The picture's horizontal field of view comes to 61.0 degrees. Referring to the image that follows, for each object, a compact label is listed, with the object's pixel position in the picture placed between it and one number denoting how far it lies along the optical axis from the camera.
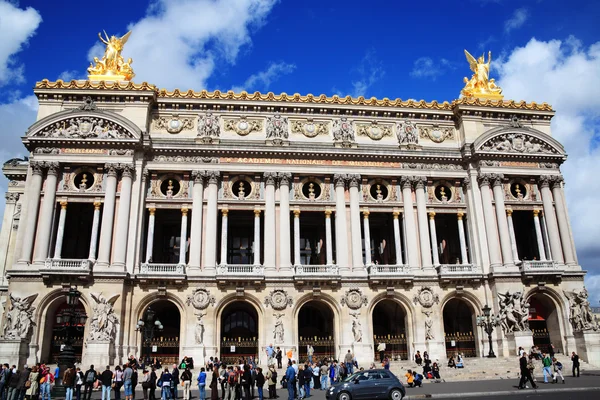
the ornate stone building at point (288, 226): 35.91
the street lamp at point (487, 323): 35.16
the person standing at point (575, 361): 29.78
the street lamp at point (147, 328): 29.40
